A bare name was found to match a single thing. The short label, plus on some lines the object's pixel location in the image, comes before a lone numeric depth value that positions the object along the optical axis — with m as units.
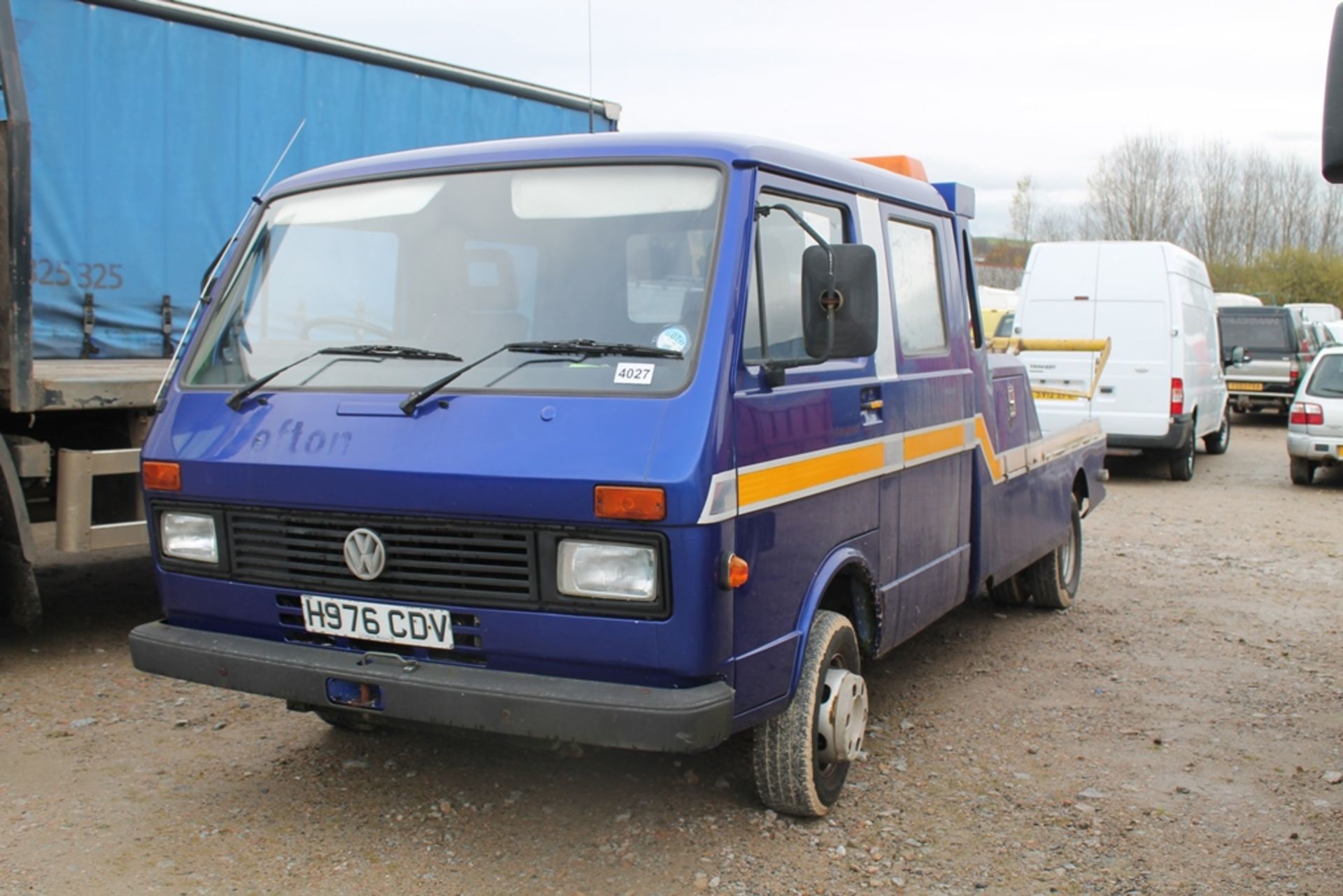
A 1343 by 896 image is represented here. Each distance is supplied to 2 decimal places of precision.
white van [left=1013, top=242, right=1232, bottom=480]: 13.56
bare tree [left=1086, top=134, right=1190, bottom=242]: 52.53
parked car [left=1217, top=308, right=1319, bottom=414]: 21.86
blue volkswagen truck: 3.49
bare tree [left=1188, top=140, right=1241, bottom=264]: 53.56
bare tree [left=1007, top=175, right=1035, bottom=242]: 56.53
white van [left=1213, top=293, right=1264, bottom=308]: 30.52
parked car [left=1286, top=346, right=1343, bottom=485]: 13.36
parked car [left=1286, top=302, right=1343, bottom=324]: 36.88
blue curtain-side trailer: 5.60
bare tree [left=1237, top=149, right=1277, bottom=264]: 53.75
